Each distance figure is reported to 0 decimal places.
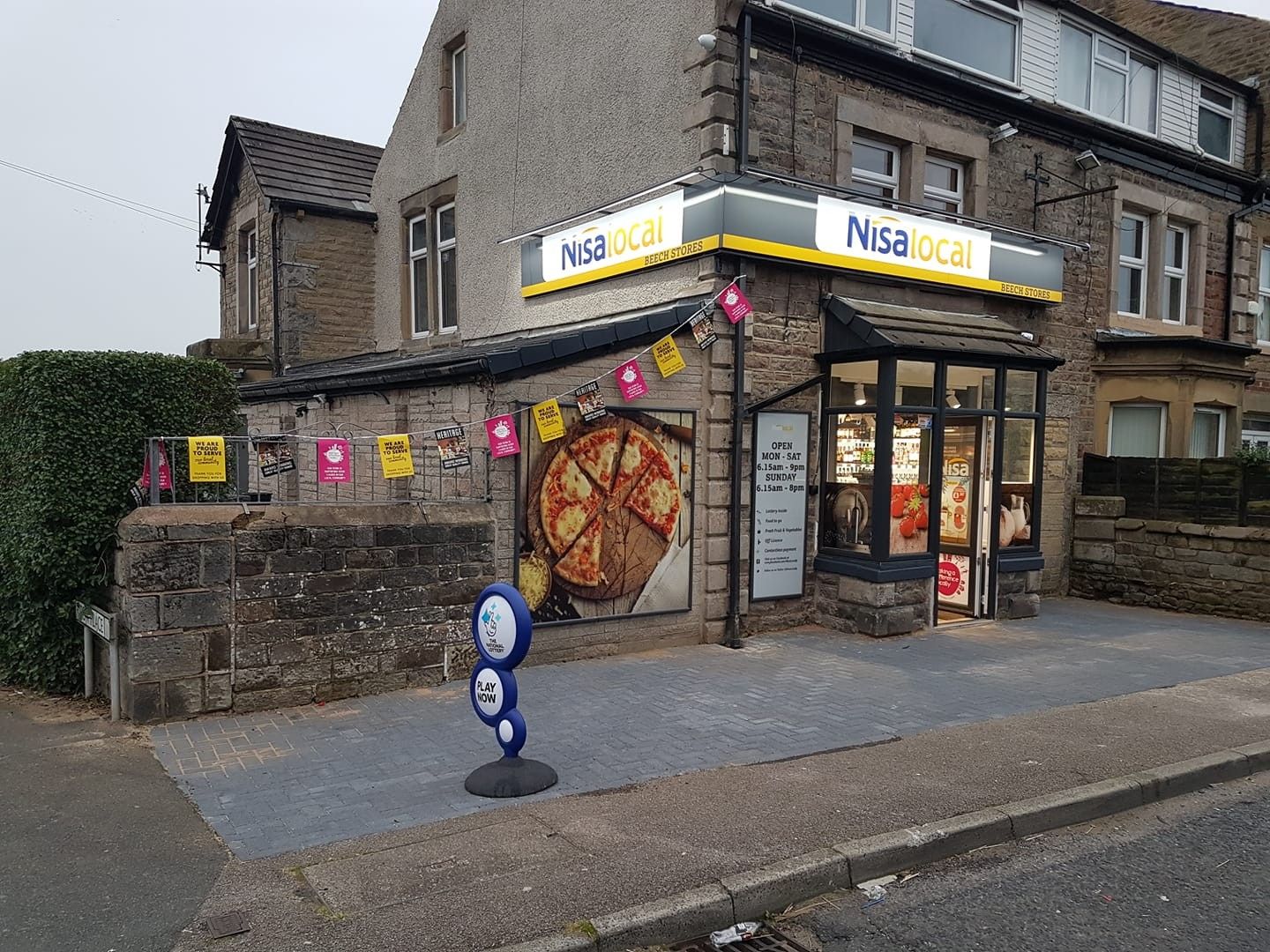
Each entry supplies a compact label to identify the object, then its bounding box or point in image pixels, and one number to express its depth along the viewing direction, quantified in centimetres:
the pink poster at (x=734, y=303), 955
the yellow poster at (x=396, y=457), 791
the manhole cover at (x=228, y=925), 395
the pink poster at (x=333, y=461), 763
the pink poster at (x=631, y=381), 905
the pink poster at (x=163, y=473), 725
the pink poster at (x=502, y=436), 827
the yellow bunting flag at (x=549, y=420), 852
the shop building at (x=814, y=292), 952
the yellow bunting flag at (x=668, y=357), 927
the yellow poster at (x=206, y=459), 705
